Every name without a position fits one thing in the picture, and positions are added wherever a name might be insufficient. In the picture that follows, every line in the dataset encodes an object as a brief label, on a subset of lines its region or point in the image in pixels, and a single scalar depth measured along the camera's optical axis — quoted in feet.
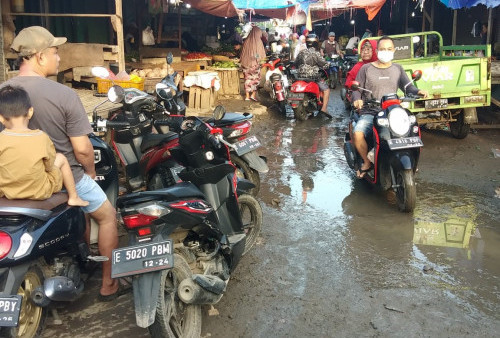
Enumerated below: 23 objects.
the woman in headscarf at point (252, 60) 42.34
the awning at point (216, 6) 36.76
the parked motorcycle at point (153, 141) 16.74
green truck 26.17
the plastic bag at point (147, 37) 41.76
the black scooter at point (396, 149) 17.20
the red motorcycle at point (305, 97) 35.04
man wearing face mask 19.17
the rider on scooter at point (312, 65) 35.19
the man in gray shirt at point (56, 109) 10.02
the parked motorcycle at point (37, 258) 8.92
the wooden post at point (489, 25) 36.84
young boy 9.05
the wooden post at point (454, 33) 44.94
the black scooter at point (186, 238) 9.02
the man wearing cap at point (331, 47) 60.06
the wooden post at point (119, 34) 28.81
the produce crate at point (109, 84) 25.03
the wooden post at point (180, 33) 43.36
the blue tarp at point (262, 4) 41.29
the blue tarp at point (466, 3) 31.45
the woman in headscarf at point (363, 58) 21.09
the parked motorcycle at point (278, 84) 37.47
